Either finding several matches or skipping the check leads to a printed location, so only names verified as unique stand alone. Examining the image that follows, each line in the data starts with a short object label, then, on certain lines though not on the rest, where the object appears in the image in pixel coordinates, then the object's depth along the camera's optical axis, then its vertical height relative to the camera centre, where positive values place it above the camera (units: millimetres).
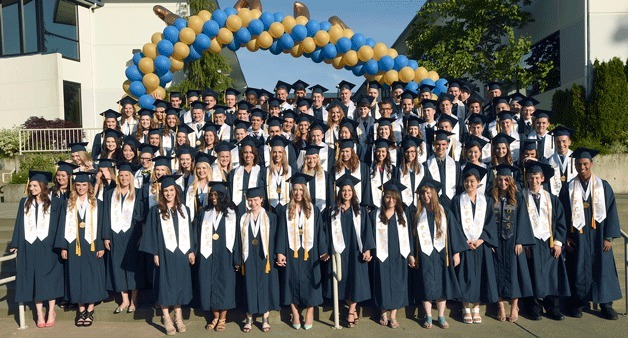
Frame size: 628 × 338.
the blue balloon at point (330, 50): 11086 +2324
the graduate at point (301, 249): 5176 -923
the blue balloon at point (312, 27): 11062 +2829
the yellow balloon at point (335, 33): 11008 +2668
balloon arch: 10797 +2493
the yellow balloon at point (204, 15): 11148 +3178
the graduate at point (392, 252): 5094 -960
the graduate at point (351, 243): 5129 -869
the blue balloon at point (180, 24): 11094 +2983
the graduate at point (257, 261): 5105 -1021
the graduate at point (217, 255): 5137 -952
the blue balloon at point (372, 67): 10812 +1904
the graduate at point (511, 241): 5125 -892
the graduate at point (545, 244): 5184 -947
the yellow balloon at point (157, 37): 11172 +2724
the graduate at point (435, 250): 5090 -950
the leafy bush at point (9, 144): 13445 +569
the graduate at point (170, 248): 5043 -861
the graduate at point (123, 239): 5477 -814
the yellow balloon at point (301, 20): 11156 +3017
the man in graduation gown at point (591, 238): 5223 -904
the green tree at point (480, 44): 12586 +2885
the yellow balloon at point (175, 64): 11062 +2122
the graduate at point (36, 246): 5301 -842
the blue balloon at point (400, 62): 10695 +1950
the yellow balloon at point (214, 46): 11230 +2531
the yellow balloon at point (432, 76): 10586 +1629
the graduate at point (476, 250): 5156 -986
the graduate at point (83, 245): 5340 -852
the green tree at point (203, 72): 15828 +2783
